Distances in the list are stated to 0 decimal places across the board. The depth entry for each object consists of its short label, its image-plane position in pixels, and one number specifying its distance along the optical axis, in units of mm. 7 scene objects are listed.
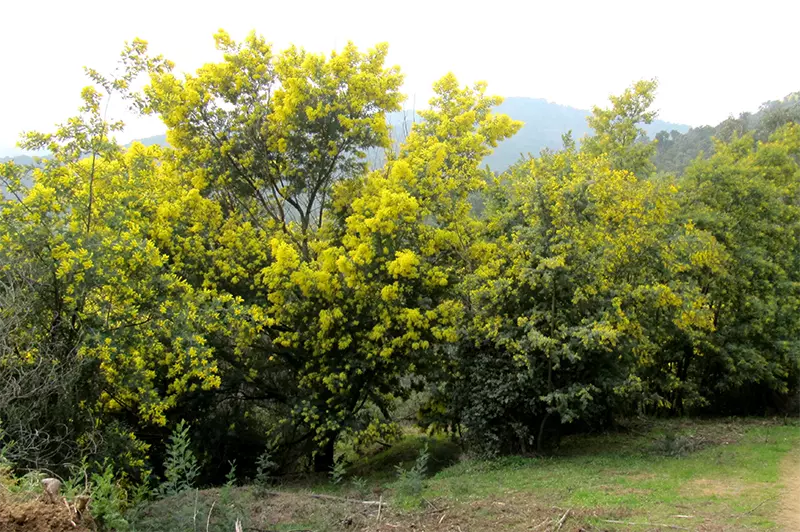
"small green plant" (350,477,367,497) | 8180
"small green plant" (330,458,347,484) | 8073
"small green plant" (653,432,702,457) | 10052
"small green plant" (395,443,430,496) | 7500
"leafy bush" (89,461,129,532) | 4758
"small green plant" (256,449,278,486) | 8941
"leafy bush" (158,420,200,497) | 5577
